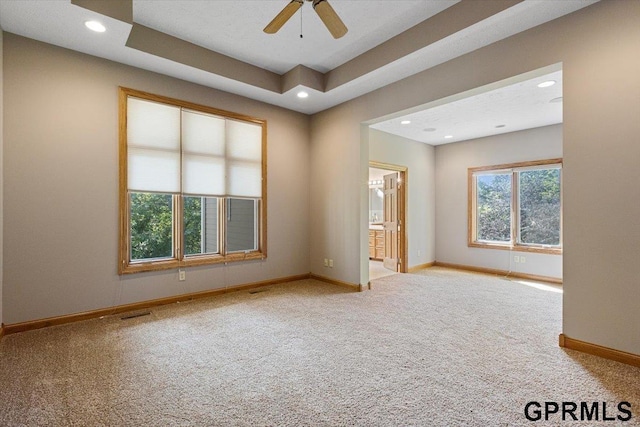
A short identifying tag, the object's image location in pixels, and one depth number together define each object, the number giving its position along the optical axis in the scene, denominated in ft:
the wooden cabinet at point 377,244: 26.13
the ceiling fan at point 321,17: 7.36
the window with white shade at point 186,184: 11.94
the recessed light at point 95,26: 9.14
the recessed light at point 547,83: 12.00
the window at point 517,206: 18.30
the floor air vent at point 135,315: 11.14
